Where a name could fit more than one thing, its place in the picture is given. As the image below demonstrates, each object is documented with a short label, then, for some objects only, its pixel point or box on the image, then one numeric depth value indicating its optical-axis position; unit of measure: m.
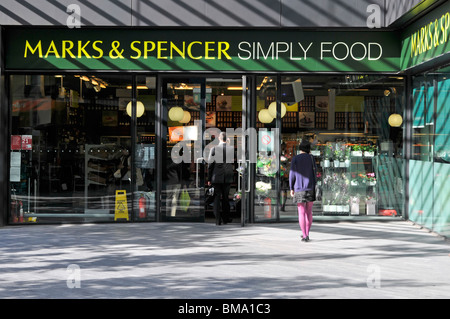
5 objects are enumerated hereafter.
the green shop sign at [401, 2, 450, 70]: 10.64
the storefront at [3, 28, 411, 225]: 13.30
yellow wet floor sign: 13.58
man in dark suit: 13.09
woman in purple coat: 11.05
